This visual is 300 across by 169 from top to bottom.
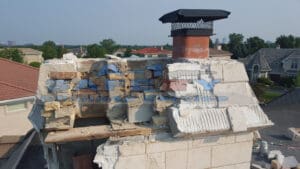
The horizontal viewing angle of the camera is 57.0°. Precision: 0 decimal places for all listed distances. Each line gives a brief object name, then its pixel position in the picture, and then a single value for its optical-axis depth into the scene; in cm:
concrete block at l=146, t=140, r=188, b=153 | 413
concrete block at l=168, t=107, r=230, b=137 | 409
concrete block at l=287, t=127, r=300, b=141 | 783
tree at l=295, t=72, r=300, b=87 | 2819
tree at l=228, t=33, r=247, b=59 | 5975
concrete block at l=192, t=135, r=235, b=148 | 434
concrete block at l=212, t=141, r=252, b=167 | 453
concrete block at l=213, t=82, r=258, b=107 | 454
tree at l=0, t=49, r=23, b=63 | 3928
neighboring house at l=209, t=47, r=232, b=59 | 4106
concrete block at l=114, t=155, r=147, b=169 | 402
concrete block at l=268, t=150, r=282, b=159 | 646
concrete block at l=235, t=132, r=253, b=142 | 462
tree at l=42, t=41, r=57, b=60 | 5059
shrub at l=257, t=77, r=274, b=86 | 3928
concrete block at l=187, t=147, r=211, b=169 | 436
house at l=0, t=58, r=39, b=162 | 1241
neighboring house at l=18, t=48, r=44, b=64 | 5697
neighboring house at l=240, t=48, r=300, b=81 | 3931
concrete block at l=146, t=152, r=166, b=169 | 415
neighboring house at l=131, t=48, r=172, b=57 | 5381
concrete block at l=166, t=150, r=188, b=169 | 425
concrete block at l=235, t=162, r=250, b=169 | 478
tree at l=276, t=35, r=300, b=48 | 6062
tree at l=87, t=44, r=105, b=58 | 4698
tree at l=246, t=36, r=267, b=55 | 5950
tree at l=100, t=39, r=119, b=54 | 7452
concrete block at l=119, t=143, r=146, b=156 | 399
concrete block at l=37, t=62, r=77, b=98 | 438
